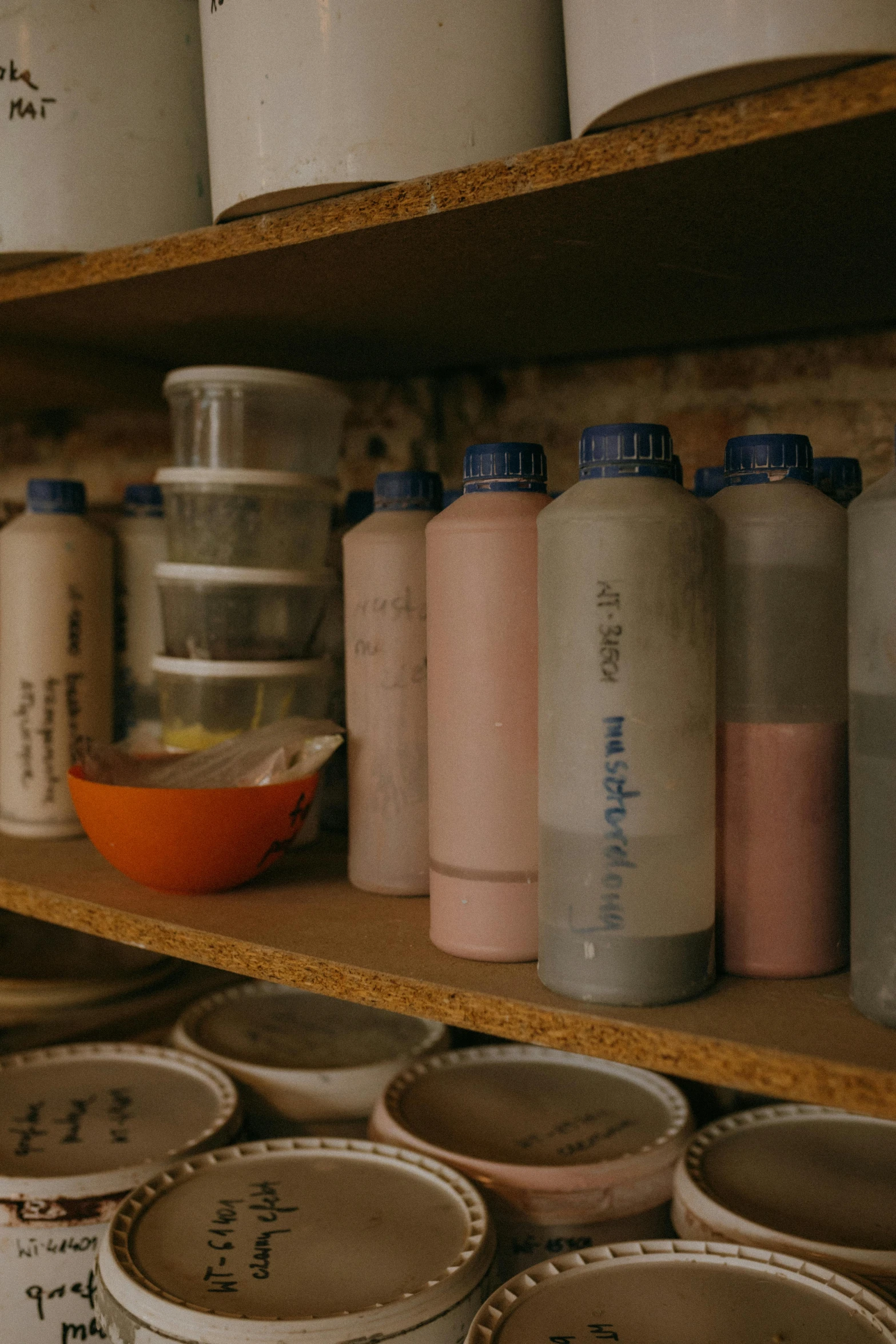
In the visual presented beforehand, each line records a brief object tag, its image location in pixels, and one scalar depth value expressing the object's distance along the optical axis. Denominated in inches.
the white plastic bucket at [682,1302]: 29.8
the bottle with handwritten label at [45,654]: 46.9
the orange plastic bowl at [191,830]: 36.9
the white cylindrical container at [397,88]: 30.5
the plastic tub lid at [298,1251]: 31.0
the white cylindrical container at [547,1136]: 36.8
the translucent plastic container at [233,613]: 44.1
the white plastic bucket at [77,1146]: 37.4
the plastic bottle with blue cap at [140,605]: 50.2
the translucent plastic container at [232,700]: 44.9
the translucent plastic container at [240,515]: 42.9
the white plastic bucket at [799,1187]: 32.9
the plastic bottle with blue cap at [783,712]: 28.3
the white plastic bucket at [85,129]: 37.8
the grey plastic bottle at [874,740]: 24.3
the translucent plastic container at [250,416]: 43.2
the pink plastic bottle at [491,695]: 30.0
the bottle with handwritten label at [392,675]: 36.5
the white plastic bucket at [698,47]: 22.9
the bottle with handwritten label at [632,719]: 26.3
